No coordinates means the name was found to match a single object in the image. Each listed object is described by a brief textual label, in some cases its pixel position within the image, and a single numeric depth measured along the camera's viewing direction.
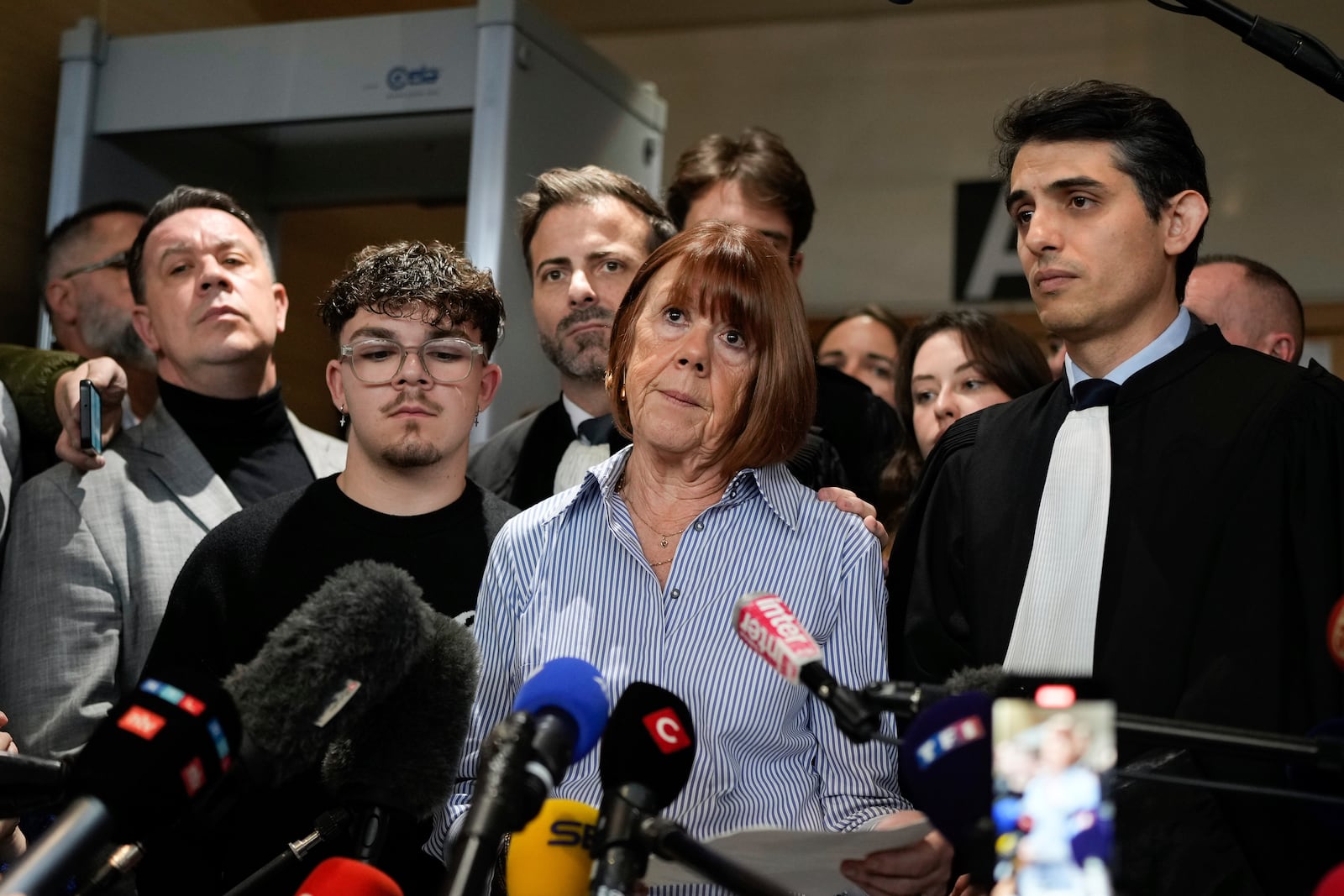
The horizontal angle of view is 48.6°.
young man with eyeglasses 2.32
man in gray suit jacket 2.56
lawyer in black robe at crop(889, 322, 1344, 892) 2.00
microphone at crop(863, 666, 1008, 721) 1.35
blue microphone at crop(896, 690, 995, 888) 1.29
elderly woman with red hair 1.96
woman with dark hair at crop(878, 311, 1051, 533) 3.36
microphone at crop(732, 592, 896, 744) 1.33
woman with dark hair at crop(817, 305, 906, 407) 4.33
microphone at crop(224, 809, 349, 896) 1.54
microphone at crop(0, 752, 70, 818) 1.31
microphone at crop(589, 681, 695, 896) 1.30
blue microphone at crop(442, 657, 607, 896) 1.22
